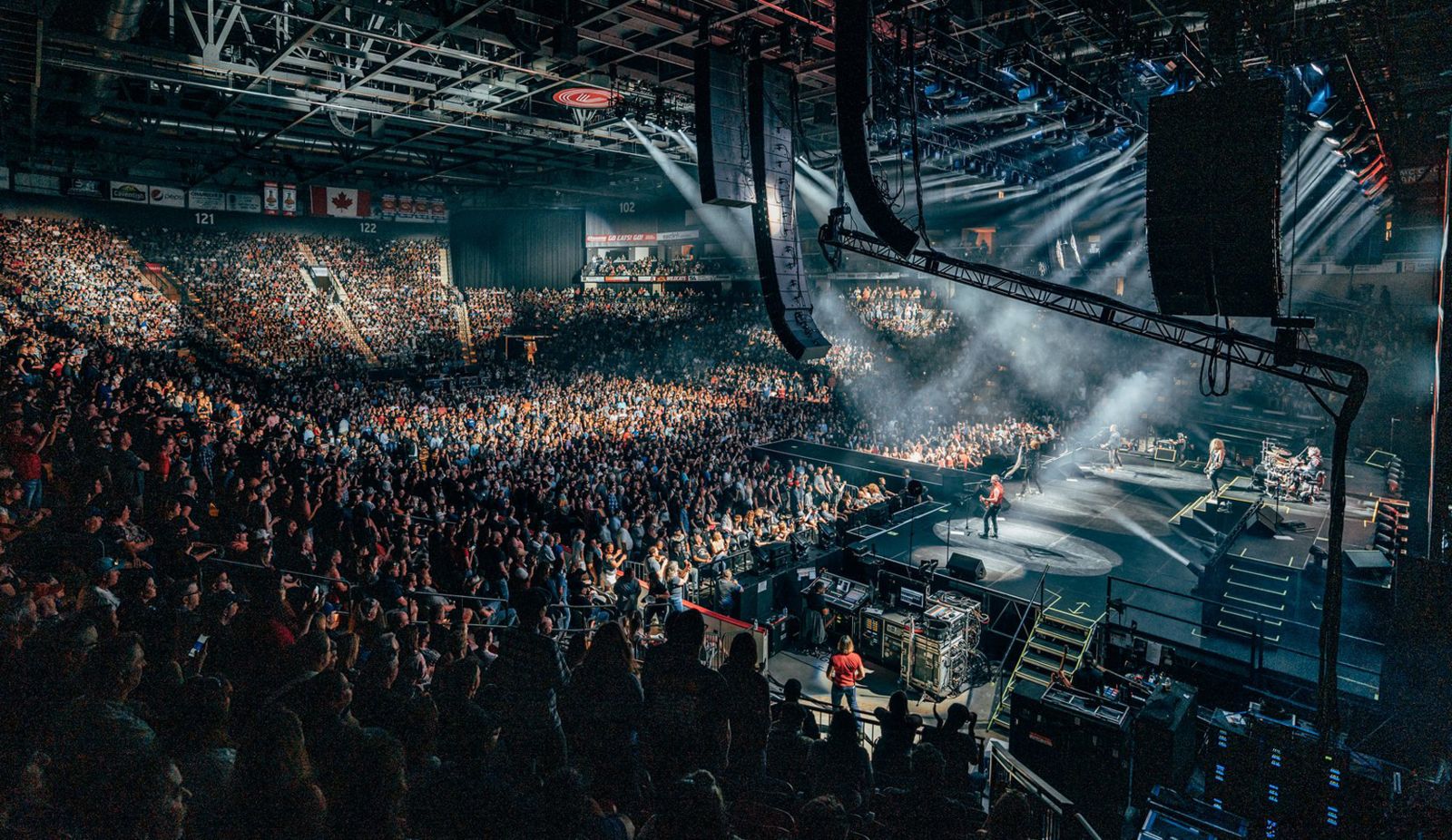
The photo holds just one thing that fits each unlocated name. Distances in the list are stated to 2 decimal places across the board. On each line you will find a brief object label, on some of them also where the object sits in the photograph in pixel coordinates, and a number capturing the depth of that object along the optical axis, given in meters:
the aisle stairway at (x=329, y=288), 29.29
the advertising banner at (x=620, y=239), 36.34
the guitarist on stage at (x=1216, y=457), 16.92
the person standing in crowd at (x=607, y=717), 3.05
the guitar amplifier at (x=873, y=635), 9.60
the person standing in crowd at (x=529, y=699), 2.88
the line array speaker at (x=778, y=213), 7.75
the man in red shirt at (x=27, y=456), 6.12
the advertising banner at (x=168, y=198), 27.62
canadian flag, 28.64
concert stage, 8.03
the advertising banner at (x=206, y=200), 28.58
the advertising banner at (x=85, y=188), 27.08
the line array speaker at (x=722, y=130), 7.66
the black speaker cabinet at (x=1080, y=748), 6.07
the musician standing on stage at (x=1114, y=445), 19.34
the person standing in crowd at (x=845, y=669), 7.26
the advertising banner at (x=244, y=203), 29.69
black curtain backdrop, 38.03
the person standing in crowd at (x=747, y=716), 3.56
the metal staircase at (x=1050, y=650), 8.70
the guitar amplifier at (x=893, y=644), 9.34
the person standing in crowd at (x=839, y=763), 3.73
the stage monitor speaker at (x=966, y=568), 10.44
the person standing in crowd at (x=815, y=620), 9.84
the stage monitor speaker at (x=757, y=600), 9.88
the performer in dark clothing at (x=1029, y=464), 16.22
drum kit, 14.73
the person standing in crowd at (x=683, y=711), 3.17
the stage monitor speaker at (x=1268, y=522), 11.62
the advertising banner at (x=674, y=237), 34.81
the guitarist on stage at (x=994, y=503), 13.17
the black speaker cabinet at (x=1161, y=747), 5.90
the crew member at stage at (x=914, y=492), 14.28
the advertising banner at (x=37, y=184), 26.33
